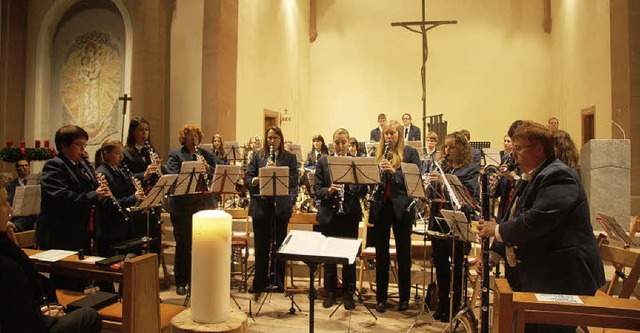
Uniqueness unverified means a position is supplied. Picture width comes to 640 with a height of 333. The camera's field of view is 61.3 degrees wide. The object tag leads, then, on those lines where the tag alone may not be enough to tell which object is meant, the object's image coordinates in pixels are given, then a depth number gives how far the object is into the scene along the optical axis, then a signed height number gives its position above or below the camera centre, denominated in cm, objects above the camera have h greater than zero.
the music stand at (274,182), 529 -2
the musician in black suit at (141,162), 578 +19
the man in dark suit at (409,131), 1166 +108
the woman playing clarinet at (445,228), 485 -43
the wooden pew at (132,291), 272 -58
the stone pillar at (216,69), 987 +203
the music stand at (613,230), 371 -35
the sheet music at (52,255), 327 -48
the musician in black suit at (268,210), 574 -32
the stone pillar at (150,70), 976 +199
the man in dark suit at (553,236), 263 -27
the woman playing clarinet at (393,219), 522 -37
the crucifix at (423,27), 1323 +382
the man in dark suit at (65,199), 416 -16
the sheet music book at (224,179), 546 +1
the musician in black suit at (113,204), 470 -22
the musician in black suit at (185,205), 580 -27
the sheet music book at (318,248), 304 -40
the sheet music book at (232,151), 877 +47
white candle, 176 -29
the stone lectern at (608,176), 687 +7
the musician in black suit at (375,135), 1211 +103
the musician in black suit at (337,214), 538 -34
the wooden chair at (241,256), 610 -91
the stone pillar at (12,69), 1062 +220
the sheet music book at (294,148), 874 +53
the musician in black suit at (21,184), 613 -14
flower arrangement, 763 +37
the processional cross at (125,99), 920 +137
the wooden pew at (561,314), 212 -53
